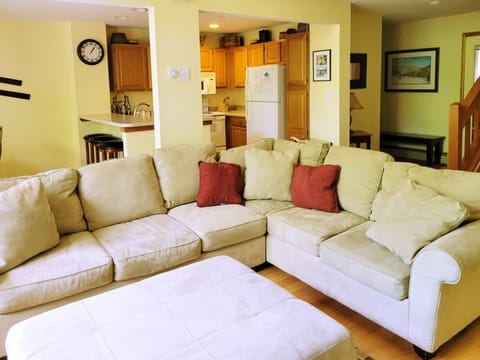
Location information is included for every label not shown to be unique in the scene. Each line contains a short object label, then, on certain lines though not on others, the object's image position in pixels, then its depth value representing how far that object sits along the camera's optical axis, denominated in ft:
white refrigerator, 20.98
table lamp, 19.86
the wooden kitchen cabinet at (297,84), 19.62
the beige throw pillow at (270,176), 11.59
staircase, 12.80
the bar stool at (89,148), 20.16
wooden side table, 20.23
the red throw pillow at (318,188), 10.58
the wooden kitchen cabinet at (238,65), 25.18
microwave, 25.27
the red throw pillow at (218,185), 11.25
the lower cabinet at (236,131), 24.76
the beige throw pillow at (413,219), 7.50
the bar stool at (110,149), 17.12
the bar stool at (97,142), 18.53
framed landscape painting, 23.41
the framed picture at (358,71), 20.74
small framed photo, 18.46
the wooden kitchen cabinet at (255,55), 23.60
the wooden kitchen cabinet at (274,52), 22.07
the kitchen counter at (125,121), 15.24
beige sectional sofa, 7.32
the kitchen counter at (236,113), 25.33
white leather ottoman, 5.30
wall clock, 20.54
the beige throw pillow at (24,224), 7.74
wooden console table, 22.36
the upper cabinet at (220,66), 25.94
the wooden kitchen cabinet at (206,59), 25.44
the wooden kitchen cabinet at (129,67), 21.74
